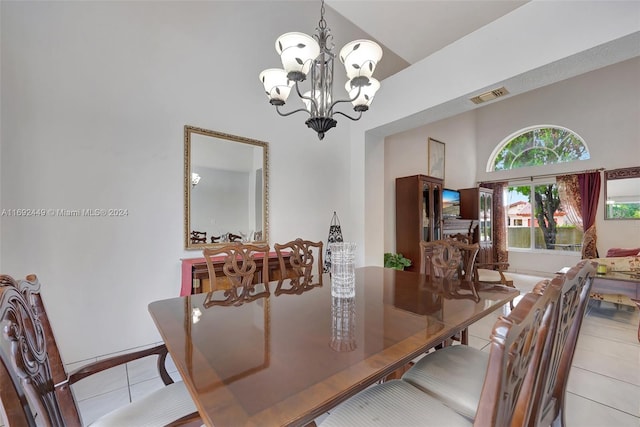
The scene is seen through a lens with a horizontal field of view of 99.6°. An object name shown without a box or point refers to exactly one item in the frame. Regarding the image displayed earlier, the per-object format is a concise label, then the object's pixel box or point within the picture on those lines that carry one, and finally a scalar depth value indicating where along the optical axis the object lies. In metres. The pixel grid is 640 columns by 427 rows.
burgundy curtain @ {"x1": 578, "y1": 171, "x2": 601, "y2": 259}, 4.86
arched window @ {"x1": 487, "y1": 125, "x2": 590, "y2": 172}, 5.38
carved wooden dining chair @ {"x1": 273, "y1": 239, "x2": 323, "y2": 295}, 1.76
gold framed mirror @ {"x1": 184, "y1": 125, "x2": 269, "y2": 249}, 2.65
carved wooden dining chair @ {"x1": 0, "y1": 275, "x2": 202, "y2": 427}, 0.61
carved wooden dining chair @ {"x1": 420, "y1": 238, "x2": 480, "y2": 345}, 1.99
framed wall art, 5.27
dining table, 0.63
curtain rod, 5.06
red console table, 2.33
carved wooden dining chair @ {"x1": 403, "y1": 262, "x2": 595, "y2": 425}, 0.82
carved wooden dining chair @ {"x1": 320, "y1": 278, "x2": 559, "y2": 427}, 0.54
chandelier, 1.60
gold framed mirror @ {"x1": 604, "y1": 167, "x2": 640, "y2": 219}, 4.61
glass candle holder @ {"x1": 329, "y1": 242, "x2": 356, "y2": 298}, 1.47
